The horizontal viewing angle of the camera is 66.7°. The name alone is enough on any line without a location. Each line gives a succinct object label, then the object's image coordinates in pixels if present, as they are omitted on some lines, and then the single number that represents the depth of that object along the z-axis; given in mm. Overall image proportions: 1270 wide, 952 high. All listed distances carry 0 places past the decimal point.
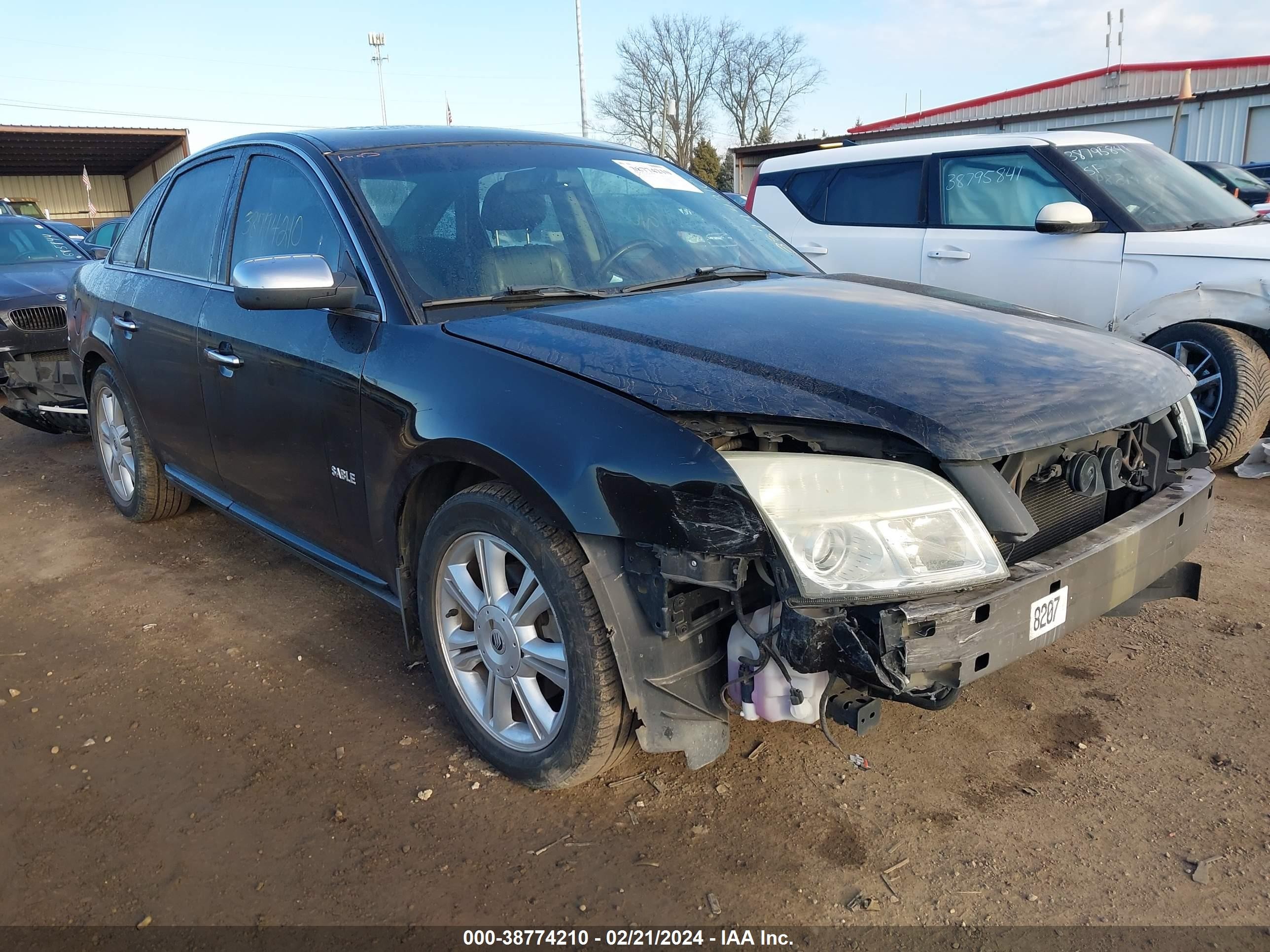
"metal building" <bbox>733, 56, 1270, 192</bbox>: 22678
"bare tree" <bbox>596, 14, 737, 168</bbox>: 55062
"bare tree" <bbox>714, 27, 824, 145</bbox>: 56594
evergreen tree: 42031
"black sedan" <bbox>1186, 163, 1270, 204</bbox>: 12008
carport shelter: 33938
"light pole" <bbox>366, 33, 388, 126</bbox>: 51719
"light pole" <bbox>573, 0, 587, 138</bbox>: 36688
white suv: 5043
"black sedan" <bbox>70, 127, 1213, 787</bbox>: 2025
